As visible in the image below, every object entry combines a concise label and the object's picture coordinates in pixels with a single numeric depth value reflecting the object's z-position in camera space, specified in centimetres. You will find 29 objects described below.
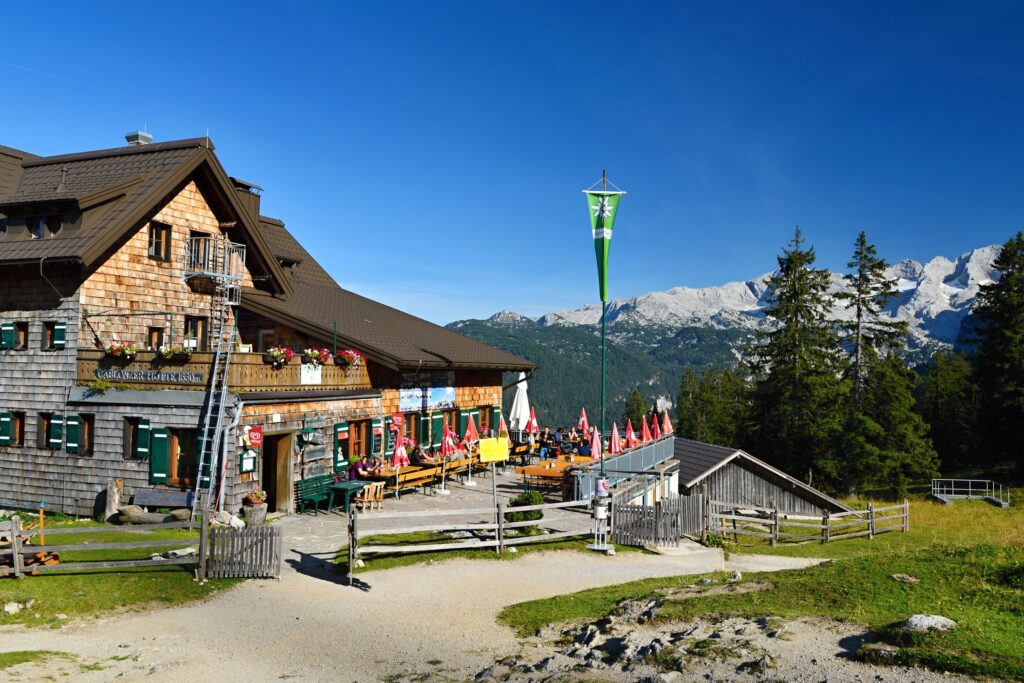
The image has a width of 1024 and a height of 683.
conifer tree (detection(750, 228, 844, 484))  4362
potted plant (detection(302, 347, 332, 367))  2031
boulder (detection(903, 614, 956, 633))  858
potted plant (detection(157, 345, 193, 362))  1827
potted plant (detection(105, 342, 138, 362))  1878
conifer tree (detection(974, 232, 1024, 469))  4327
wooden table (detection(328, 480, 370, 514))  1845
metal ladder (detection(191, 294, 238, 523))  1709
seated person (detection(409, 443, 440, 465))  2314
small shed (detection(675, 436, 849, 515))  2975
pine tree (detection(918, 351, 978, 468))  6341
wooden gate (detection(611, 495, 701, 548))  1722
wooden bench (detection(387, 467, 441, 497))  2100
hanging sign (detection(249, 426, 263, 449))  1772
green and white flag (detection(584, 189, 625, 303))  1780
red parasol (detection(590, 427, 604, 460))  2152
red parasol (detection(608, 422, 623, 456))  2407
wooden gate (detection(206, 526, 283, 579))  1366
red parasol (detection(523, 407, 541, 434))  2878
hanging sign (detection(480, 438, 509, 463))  1678
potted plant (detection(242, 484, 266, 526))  1669
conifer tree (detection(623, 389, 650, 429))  10518
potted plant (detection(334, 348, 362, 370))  2181
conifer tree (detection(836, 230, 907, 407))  4597
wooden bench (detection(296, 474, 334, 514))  1908
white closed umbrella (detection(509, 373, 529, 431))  3281
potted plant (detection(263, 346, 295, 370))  1895
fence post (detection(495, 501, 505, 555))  1565
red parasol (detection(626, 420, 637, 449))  2591
